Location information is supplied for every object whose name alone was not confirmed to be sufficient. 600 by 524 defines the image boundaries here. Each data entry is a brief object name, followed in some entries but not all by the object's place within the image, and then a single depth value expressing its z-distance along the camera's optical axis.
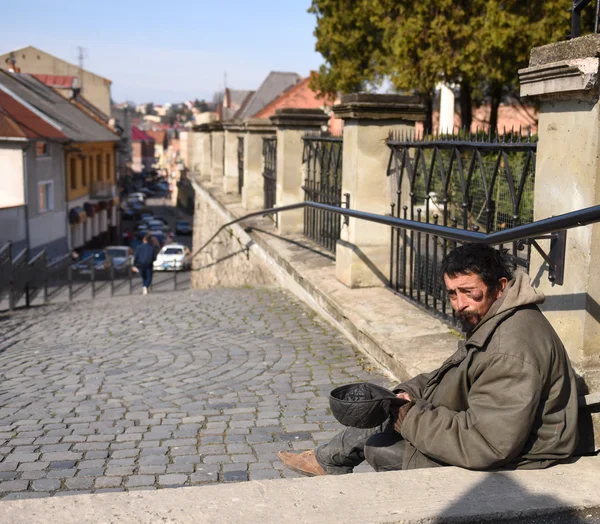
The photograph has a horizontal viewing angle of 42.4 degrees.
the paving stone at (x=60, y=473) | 3.94
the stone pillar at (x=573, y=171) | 3.39
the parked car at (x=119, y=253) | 31.09
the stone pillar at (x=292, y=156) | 10.74
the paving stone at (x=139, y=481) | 3.83
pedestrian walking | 17.86
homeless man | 2.79
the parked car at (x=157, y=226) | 52.28
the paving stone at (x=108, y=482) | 3.81
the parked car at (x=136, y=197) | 77.12
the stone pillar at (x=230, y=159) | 17.77
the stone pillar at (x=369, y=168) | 6.99
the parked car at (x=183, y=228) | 54.19
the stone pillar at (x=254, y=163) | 14.35
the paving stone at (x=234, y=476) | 3.90
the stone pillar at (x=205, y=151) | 23.97
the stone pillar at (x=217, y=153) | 20.78
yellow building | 38.31
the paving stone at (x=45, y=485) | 3.78
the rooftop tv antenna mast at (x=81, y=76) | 58.22
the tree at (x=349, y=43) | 27.27
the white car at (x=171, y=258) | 32.12
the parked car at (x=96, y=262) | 21.35
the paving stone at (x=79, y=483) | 3.80
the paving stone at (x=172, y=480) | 3.84
